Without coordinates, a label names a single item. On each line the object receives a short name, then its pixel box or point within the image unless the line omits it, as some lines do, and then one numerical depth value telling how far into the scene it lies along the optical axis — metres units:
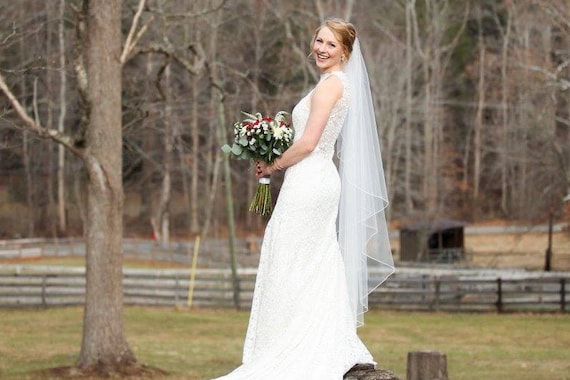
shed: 44.69
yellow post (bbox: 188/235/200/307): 31.03
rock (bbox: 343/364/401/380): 7.73
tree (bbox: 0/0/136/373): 14.88
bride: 7.57
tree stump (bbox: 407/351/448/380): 8.63
